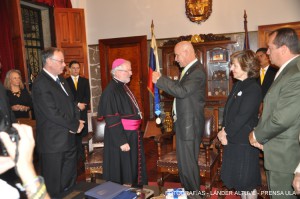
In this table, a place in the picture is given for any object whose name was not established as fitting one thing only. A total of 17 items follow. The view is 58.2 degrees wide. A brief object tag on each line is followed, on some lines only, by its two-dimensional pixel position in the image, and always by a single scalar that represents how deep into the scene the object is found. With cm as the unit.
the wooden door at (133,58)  684
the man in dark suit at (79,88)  504
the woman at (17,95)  439
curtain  513
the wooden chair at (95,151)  320
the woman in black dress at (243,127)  235
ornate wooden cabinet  589
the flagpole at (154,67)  340
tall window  614
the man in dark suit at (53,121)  269
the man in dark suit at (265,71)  417
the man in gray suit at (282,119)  186
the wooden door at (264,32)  556
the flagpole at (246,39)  532
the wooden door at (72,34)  623
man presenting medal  279
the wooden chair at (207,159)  296
